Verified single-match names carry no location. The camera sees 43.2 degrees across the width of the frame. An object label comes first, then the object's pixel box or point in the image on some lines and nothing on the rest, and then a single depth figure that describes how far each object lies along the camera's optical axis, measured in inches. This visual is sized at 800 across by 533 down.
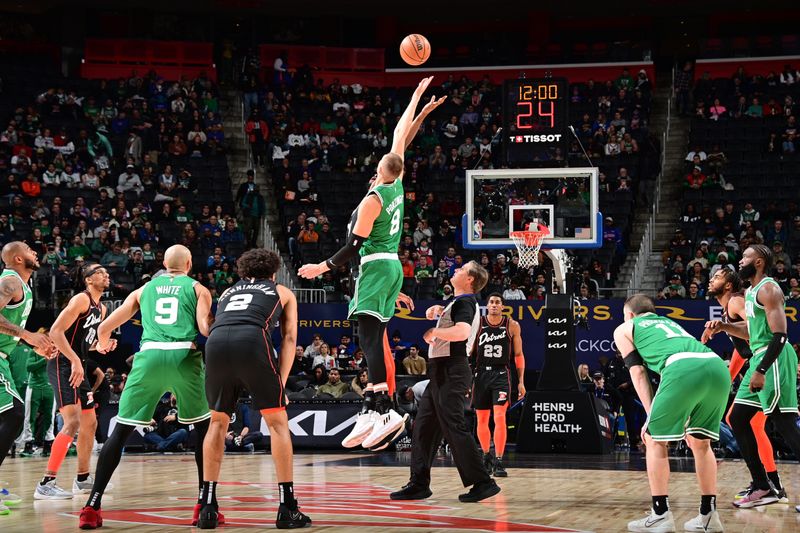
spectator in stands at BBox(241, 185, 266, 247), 866.1
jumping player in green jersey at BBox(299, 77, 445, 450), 292.8
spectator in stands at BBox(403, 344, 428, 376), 684.7
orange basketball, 385.4
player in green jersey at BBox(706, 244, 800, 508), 323.3
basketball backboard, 583.5
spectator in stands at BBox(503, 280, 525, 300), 739.4
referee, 326.6
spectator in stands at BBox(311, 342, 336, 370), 705.0
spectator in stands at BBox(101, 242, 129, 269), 777.6
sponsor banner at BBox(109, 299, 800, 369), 696.4
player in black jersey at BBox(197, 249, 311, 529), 271.1
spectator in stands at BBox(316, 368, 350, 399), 658.2
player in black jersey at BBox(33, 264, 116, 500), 361.7
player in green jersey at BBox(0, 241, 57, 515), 309.1
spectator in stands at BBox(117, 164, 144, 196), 895.1
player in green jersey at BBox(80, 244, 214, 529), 286.4
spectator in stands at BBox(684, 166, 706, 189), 892.0
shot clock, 605.0
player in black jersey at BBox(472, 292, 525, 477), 448.8
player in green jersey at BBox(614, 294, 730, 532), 268.8
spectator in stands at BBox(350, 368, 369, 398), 653.9
